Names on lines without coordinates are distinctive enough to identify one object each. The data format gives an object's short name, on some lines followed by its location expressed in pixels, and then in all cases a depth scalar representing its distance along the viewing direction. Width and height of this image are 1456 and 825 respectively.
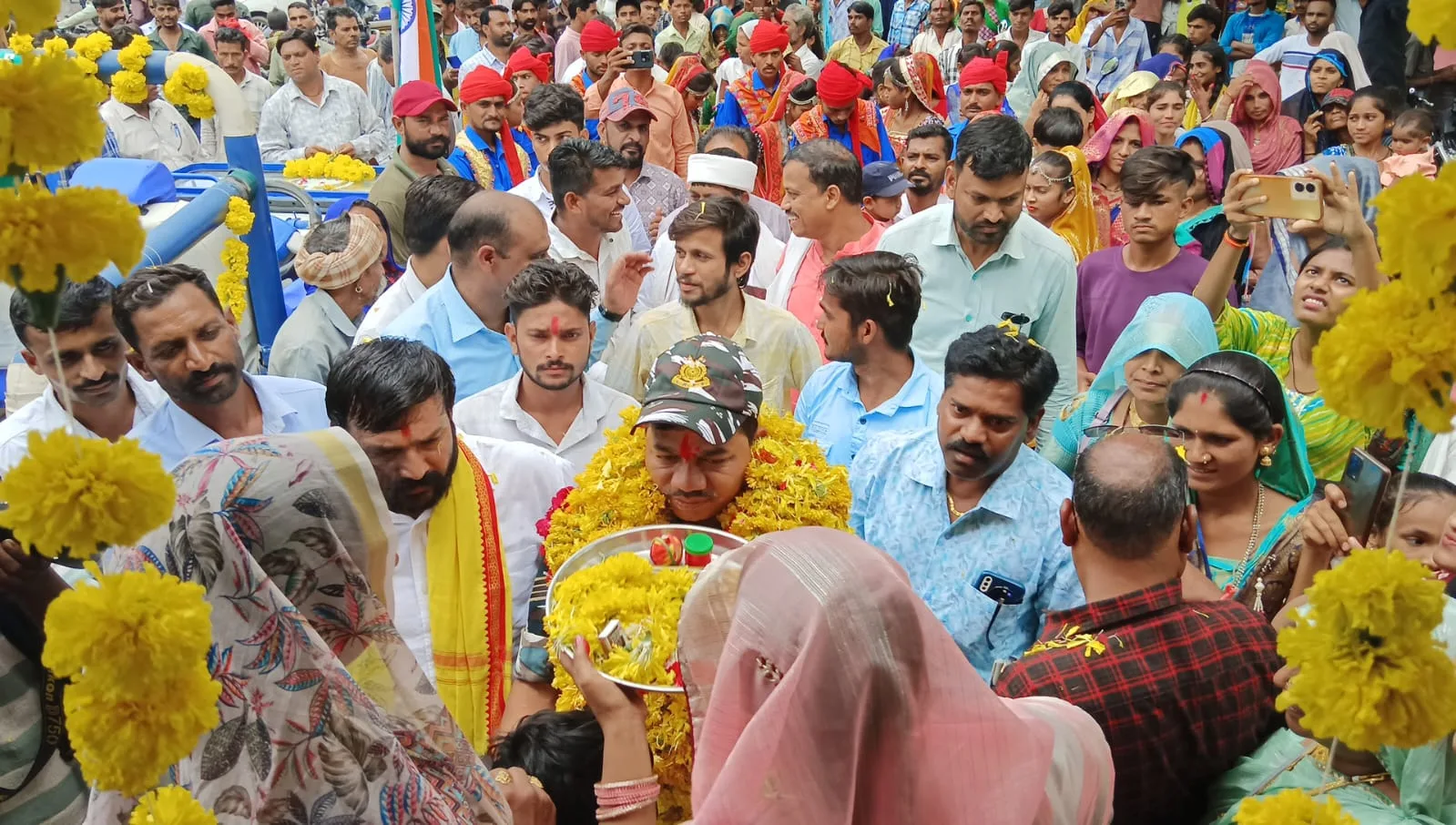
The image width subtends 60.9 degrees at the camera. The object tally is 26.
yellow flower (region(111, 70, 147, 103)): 6.16
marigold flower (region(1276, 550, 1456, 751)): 1.28
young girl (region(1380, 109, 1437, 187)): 6.61
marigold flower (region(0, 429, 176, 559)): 1.24
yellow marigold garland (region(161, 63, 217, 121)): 5.55
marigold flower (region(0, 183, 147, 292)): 1.23
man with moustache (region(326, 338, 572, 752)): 2.69
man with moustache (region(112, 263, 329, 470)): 3.23
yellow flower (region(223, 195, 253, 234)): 5.30
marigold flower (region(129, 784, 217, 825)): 1.40
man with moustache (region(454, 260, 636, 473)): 3.57
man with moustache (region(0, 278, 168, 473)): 3.26
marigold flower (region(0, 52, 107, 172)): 1.24
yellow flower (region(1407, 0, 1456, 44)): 1.16
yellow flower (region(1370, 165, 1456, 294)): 1.18
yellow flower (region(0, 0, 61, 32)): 1.24
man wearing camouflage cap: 2.59
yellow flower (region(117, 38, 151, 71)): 5.90
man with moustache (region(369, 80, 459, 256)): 6.03
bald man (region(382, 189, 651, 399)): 4.22
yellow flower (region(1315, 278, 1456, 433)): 1.21
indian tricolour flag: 8.42
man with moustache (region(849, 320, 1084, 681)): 2.78
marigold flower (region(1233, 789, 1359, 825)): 1.37
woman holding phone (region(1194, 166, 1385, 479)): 3.74
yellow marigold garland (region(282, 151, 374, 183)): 7.49
